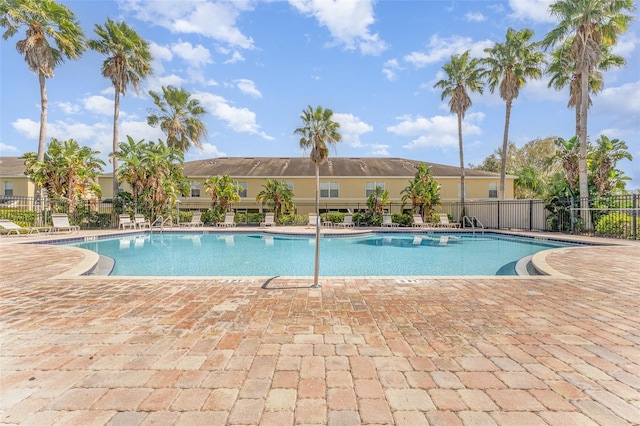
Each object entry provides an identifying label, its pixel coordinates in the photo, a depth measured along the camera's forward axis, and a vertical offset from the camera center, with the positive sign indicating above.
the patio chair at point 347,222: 23.41 -0.74
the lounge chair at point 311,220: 23.08 -0.58
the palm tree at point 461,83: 23.42 +9.79
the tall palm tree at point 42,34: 17.08 +10.28
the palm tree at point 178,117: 25.33 +7.93
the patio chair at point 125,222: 18.95 -0.57
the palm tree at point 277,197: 23.97 +1.17
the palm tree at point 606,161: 16.44 +2.66
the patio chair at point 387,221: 22.78 -0.66
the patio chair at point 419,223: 22.17 -0.79
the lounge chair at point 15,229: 14.02 -0.72
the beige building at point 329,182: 27.88 +2.70
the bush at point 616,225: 13.45 -0.64
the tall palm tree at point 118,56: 20.59 +10.60
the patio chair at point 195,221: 22.80 -0.63
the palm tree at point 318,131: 23.33 +6.05
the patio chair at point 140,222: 19.83 -0.59
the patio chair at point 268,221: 23.22 -0.65
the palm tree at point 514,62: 21.50 +10.37
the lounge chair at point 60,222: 15.84 -0.47
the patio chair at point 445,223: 22.41 -0.82
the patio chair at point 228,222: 23.17 -0.71
